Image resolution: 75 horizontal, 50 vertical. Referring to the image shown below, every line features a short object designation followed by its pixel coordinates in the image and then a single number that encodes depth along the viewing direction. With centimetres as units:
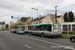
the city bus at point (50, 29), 1708
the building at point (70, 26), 3214
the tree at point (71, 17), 4317
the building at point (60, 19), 4814
